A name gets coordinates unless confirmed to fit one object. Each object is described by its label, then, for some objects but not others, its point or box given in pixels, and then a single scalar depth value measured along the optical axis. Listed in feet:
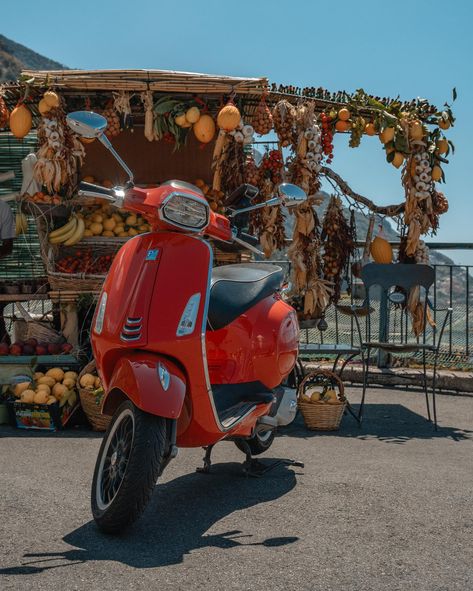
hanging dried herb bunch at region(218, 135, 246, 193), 25.11
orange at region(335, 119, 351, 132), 25.79
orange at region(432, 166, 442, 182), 25.88
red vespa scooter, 11.81
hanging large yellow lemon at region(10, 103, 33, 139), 25.11
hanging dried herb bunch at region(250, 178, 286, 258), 24.99
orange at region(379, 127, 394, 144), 25.50
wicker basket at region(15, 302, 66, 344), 25.18
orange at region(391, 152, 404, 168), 25.58
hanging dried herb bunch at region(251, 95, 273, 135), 24.70
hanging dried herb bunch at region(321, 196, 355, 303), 26.45
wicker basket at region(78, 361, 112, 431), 20.86
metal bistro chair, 22.25
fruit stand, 24.71
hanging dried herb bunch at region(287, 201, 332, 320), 24.76
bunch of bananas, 26.12
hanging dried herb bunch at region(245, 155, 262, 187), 25.09
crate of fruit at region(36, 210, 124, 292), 24.84
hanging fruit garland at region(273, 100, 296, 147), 24.75
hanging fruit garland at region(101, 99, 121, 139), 25.70
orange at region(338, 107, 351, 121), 25.62
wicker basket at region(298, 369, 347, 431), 21.30
